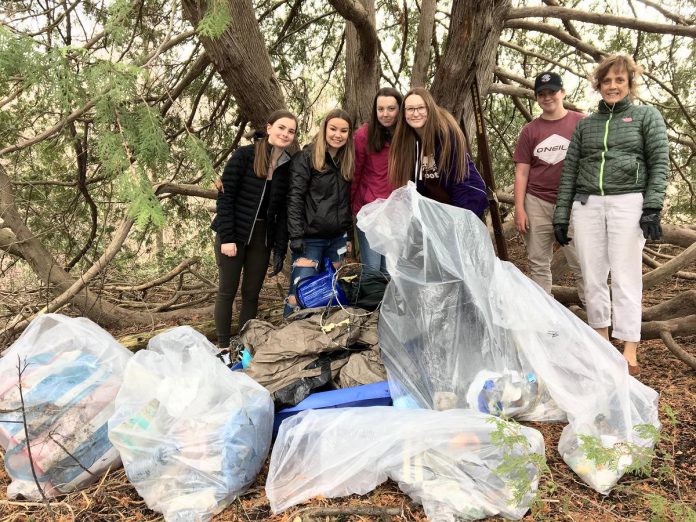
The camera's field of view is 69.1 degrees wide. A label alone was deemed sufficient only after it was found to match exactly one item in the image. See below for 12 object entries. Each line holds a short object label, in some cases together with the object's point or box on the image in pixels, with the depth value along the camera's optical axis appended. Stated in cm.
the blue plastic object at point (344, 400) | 223
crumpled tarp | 238
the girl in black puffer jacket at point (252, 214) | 292
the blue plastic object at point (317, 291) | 291
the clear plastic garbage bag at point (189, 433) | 185
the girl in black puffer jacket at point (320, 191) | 297
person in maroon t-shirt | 294
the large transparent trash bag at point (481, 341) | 203
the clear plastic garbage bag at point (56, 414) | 199
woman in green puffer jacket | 248
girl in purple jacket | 280
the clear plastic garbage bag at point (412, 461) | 172
